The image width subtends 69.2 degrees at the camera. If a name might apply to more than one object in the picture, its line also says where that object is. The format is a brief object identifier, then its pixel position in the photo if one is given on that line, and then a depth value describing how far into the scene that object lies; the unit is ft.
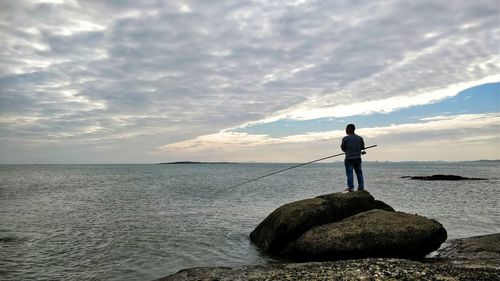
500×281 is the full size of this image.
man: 49.06
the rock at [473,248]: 35.60
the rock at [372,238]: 37.55
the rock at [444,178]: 225.66
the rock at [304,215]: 43.57
